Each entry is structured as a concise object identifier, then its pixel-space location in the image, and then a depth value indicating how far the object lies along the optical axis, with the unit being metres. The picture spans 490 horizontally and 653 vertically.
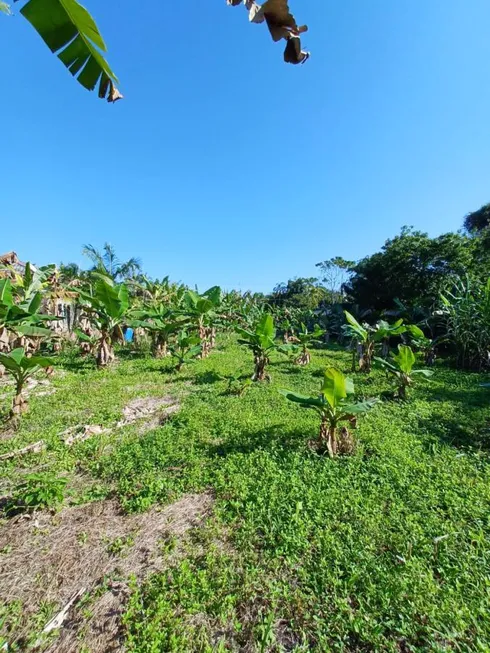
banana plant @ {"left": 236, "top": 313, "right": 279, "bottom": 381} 6.11
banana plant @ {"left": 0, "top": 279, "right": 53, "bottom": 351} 5.52
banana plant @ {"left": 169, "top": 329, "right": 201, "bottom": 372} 7.57
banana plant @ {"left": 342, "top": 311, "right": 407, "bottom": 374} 6.77
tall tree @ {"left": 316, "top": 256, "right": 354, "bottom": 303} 30.97
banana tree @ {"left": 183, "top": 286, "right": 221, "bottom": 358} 8.51
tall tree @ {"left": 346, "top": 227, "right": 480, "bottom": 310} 14.56
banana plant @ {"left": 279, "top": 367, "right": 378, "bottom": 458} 3.37
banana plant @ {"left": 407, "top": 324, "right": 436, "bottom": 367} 8.64
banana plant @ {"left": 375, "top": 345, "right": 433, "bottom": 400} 5.32
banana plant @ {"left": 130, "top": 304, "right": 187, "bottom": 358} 8.38
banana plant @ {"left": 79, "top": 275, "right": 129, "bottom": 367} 6.88
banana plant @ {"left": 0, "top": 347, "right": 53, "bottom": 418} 4.25
